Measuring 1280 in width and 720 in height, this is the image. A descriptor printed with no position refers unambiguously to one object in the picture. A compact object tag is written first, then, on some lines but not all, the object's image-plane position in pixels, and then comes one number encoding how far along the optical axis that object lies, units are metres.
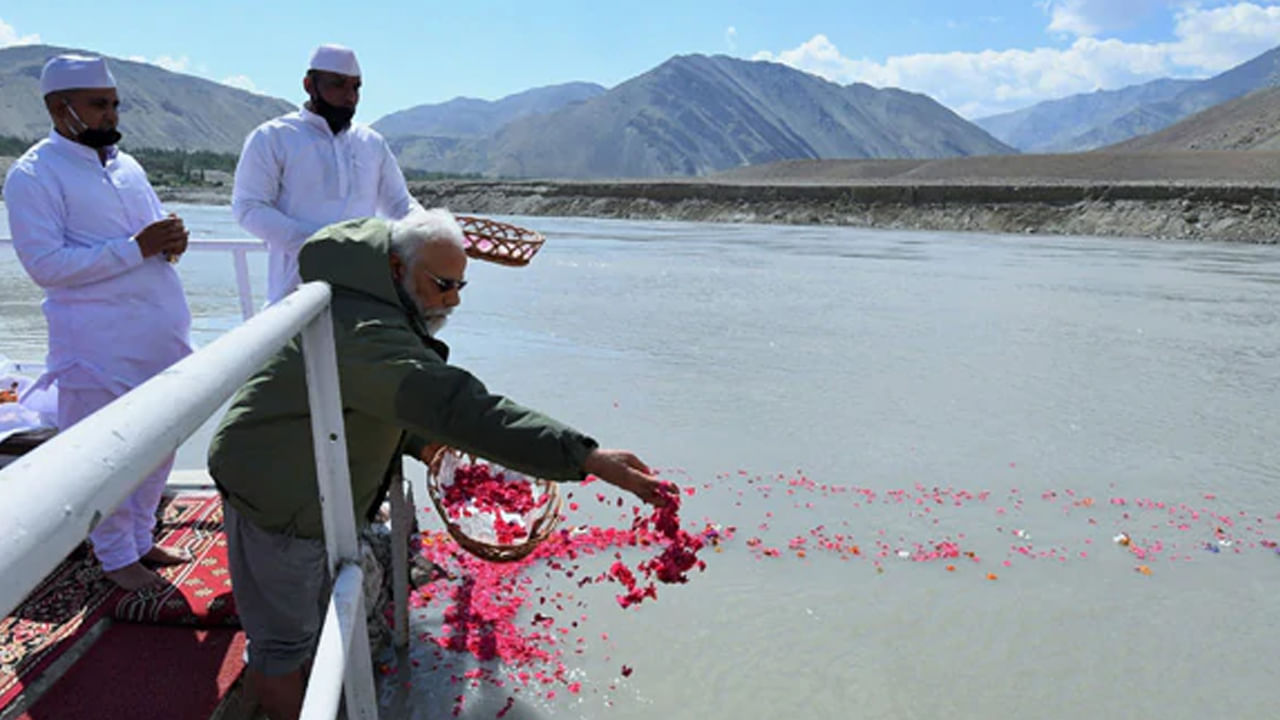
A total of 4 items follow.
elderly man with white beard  1.75
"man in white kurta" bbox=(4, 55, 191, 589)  2.80
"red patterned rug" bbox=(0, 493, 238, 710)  2.63
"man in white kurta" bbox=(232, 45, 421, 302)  3.15
